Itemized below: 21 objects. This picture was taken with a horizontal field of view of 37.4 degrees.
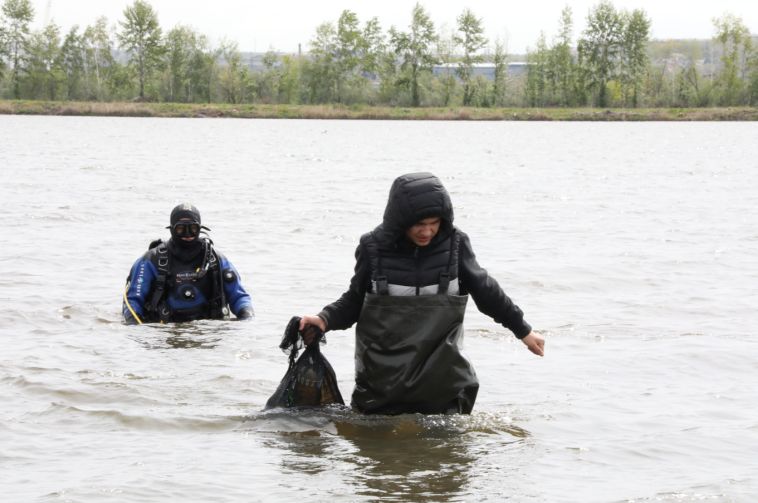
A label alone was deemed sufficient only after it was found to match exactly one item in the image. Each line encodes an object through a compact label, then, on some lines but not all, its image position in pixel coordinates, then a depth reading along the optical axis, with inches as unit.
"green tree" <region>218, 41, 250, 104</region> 4621.1
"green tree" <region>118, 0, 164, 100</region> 4739.2
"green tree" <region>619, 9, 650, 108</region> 4605.1
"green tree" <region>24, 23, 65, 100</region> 4436.5
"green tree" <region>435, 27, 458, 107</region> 4603.8
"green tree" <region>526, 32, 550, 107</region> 4532.5
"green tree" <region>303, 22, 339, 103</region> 4675.2
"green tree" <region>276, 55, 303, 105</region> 4763.8
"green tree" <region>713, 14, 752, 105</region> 4345.5
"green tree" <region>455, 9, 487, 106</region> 4697.3
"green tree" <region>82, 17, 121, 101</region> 4763.8
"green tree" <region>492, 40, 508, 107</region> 4566.9
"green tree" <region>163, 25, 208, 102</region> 4621.1
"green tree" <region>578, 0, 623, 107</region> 4621.1
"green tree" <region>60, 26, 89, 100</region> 4645.7
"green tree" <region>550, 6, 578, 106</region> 4586.6
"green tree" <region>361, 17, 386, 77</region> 4906.5
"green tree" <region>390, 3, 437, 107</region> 4800.7
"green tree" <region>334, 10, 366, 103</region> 4744.1
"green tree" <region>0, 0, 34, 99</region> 4443.9
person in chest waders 251.8
